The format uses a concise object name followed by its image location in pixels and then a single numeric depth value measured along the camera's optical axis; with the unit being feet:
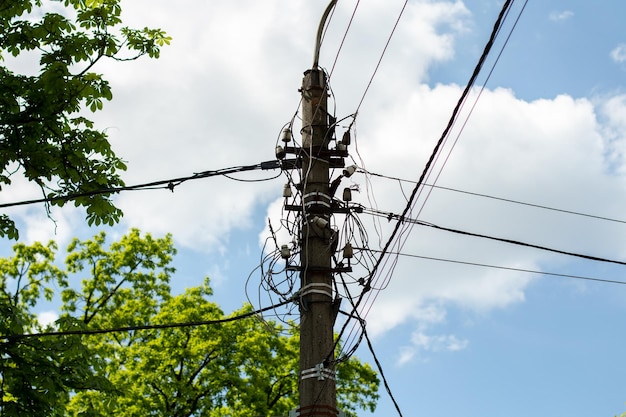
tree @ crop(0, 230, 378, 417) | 74.13
